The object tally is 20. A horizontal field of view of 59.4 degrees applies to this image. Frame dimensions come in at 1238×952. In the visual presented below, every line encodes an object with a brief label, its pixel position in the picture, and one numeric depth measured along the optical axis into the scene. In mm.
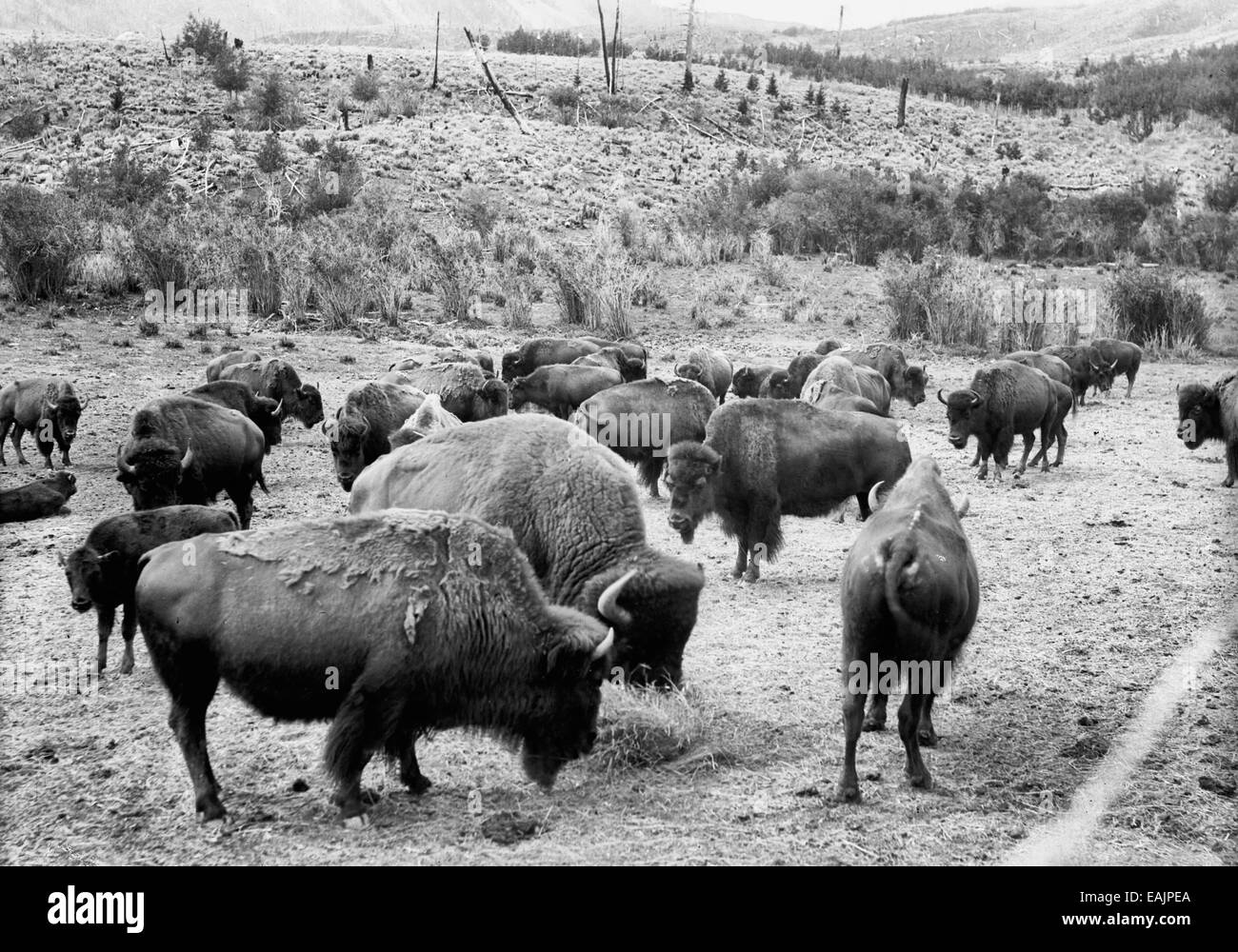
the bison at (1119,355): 18047
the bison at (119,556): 6934
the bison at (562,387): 13781
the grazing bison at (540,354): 15938
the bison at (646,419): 11727
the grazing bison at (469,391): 12453
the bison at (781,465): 9539
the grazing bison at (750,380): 16078
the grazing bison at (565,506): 5836
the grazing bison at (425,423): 8578
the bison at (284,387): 13867
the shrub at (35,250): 20172
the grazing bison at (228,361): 14711
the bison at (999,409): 12992
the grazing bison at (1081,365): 17047
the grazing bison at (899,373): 16906
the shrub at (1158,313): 21688
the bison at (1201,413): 13297
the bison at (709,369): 15211
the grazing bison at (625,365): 15547
